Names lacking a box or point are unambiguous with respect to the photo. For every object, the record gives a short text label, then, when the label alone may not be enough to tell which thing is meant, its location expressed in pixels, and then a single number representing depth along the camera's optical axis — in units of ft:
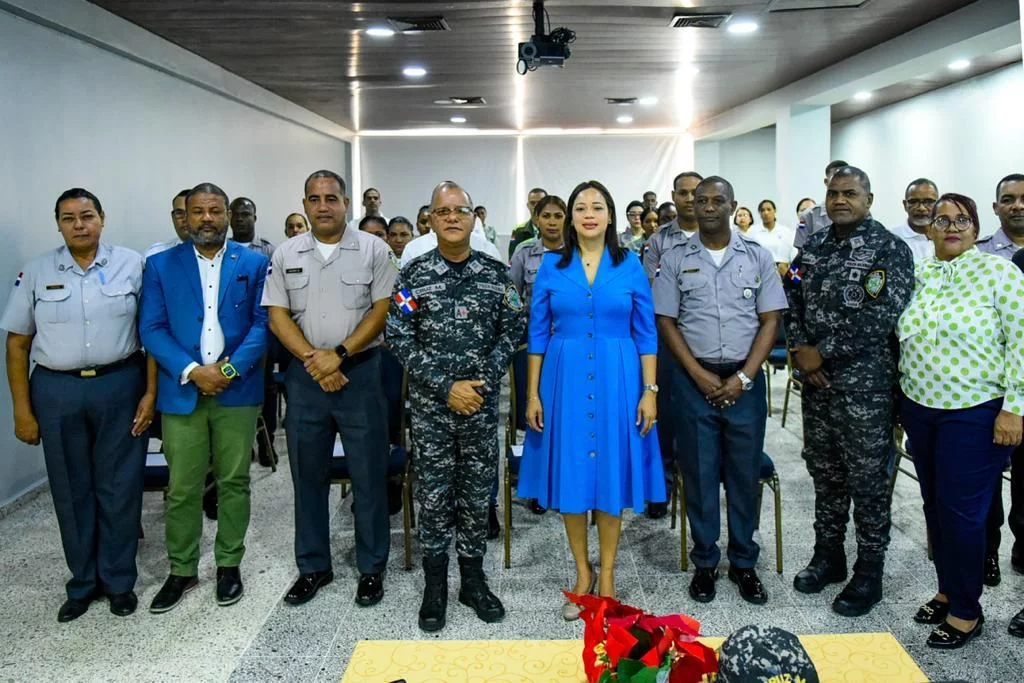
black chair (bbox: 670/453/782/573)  10.23
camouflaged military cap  3.27
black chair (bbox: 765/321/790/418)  17.82
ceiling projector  17.65
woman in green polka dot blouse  8.10
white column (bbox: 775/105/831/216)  29.84
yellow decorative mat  5.74
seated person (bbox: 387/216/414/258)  17.87
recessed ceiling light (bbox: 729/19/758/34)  19.93
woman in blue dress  9.08
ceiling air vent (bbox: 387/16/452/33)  18.45
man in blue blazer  9.68
